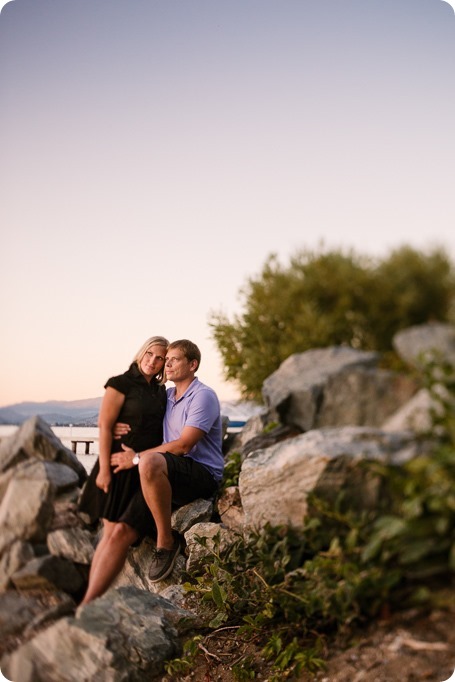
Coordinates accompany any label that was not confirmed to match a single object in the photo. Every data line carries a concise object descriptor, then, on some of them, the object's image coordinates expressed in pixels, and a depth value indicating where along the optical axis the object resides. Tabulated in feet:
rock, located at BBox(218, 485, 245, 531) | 17.11
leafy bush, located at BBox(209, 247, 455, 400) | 12.56
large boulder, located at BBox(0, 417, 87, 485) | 14.97
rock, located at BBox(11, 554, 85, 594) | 14.78
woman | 15.17
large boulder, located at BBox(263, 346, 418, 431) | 12.26
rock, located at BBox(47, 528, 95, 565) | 14.96
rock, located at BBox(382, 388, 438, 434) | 11.91
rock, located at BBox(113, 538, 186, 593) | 16.12
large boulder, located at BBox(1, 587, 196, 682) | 14.57
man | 15.57
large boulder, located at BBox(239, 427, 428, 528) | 12.28
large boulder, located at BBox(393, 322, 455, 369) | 12.17
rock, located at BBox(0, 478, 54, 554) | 14.79
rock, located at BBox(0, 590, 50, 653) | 14.82
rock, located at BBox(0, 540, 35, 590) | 14.79
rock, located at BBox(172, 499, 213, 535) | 17.31
